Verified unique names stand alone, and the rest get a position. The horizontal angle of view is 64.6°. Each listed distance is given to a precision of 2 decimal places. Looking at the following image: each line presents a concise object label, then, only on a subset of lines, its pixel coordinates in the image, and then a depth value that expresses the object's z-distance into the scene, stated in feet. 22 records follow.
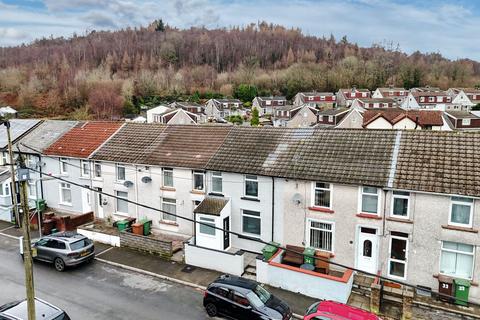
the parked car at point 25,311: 42.60
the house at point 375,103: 301.08
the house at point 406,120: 177.17
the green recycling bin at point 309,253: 61.05
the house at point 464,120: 210.18
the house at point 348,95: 373.61
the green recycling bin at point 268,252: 63.46
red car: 42.06
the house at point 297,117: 267.59
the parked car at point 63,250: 63.41
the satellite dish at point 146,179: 78.64
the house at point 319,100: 368.27
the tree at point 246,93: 426.51
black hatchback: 46.88
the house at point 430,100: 336.08
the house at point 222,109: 338.54
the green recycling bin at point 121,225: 77.05
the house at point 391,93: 396.37
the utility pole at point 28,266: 38.24
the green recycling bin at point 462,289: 52.39
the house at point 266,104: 368.48
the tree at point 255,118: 268.04
